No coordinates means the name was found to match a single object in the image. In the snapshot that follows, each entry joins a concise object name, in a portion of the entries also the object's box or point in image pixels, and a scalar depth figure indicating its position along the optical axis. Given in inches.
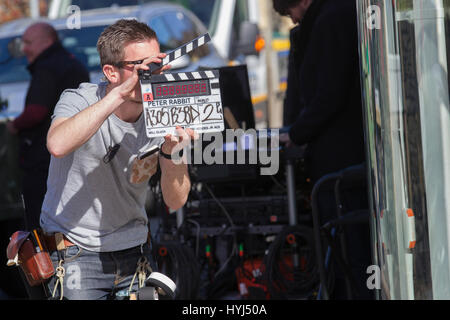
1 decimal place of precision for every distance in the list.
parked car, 532.8
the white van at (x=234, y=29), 692.1
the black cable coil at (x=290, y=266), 364.3
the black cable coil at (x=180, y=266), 371.7
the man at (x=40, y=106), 386.2
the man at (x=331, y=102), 317.5
